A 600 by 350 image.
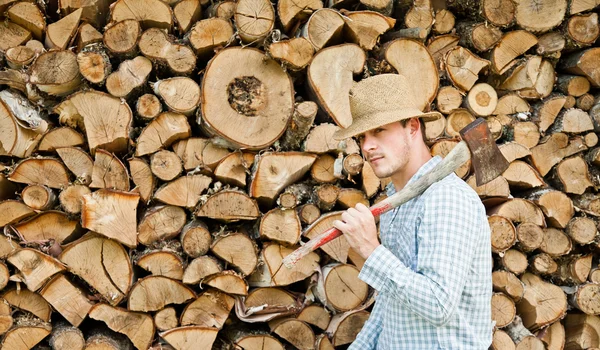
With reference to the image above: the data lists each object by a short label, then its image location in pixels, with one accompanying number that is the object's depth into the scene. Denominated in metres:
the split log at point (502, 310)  3.23
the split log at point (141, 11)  3.06
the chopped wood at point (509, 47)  3.41
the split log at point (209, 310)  3.07
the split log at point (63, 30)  3.09
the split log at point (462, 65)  3.34
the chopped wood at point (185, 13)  3.14
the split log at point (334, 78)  3.07
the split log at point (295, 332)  3.14
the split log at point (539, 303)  3.32
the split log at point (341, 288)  3.14
